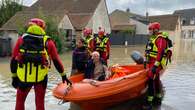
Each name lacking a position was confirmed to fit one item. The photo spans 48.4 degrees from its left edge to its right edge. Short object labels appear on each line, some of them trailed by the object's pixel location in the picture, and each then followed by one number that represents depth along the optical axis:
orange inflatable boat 3.94
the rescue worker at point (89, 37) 6.09
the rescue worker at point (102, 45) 6.29
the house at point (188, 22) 45.87
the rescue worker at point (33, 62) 3.15
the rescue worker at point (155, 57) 4.40
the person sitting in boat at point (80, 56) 4.88
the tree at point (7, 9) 20.78
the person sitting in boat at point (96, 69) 4.66
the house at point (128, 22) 32.76
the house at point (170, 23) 35.76
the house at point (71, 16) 17.62
